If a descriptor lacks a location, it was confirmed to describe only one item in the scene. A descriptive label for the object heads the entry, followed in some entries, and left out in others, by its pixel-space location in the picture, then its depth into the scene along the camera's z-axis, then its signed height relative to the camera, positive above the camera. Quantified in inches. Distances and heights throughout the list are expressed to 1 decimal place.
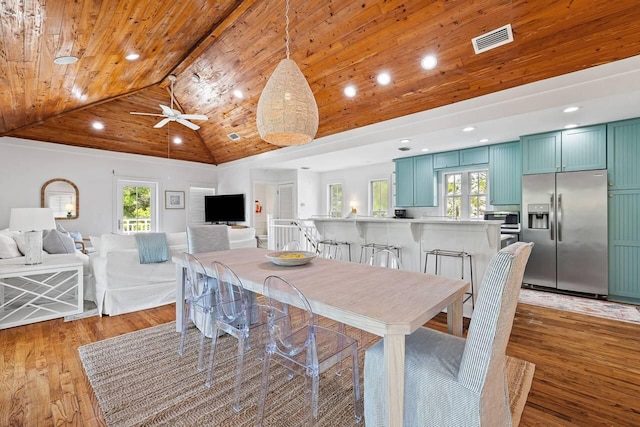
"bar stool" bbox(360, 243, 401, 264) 153.4 -20.3
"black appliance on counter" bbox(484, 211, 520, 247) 180.2 -7.5
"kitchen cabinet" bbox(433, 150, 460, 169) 214.7 +37.7
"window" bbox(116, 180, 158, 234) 264.1 +5.8
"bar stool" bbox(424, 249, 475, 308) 129.8 -21.2
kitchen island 127.8 -13.5
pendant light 79.6 +29.1
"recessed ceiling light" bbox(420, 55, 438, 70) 128.2 +65.5
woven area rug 70.2 -48.6
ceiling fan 174.1 +58.5
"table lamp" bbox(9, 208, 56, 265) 123.3 -5.4
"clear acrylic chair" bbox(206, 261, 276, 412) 76.4 -28.7
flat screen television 297.6 +4.0
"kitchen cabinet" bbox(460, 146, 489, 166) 202.1 +38.1
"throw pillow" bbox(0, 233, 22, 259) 141.6 -16.9
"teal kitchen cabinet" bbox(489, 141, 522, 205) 190.4 +24.0
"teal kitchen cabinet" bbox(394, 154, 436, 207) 229.0 +23.5
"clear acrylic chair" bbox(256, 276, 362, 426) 61.0 -30.0
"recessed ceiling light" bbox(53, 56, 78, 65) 118.4 +62.1
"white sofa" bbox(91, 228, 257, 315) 137.1 -31.9
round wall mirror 224.2 +11.7
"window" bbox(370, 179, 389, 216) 281.3 +13.3
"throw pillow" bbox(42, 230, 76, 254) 162.2 -17.1
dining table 48.8 -17.7
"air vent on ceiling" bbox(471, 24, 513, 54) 108.4 +64.9
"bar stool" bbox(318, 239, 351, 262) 177.0 -22.3
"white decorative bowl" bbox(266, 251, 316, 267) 91.4 -14.7
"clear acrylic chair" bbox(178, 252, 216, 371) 92.9 -25.9
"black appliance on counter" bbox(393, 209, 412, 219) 253.8 -1.8
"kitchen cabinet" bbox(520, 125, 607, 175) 157.2 +33.6
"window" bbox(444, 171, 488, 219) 217.6 +12.6
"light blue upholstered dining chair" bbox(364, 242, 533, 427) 46.3 -27.9
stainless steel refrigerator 156.5 -10.8
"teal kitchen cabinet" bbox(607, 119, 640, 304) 148.3 +0.3
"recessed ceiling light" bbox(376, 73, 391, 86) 145.7 +66.1
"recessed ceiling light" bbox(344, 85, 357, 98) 162.0 +66.9
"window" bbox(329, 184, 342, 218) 319.0 +12.1
